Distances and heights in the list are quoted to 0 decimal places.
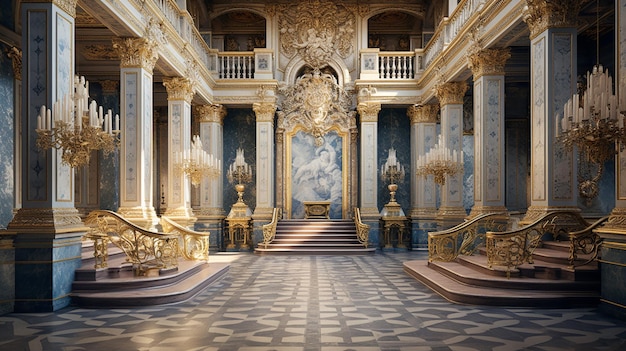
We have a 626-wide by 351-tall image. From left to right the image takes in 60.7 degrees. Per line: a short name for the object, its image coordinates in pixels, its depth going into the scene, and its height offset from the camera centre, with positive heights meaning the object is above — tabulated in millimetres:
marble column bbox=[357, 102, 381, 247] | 18188 +779
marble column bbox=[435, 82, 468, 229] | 14758 +1057
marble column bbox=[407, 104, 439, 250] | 17766 -289
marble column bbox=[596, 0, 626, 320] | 6531 -725
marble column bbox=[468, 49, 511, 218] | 11789 +1079
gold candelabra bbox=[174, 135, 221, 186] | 13805 +444
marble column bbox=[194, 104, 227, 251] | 17594 -301
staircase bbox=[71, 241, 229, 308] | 7590 -1658
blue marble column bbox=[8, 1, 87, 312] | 7156 -144
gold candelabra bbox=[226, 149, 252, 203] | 18391 +279
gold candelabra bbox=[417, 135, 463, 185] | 13531 +393
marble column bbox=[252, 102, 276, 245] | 17984 +581
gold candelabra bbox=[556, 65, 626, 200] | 6527 +719
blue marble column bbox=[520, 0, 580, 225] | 8844 +1441
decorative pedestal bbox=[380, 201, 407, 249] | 17891 -1519
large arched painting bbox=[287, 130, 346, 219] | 18984 +173
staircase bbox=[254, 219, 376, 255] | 16094 -1910
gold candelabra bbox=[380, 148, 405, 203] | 18750 +271
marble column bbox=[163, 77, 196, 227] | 14062 +1001
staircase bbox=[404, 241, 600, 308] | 7441 -1602
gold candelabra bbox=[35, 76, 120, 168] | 7113 +688
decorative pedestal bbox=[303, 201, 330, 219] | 18453 -1075
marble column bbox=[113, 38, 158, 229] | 10734 +1013
